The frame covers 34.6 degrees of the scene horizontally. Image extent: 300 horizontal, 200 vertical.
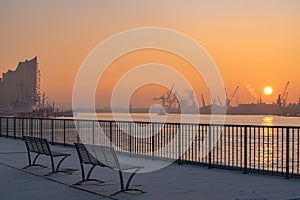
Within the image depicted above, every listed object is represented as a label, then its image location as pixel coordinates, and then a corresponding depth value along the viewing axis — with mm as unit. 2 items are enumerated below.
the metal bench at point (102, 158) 8352
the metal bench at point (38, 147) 10727
